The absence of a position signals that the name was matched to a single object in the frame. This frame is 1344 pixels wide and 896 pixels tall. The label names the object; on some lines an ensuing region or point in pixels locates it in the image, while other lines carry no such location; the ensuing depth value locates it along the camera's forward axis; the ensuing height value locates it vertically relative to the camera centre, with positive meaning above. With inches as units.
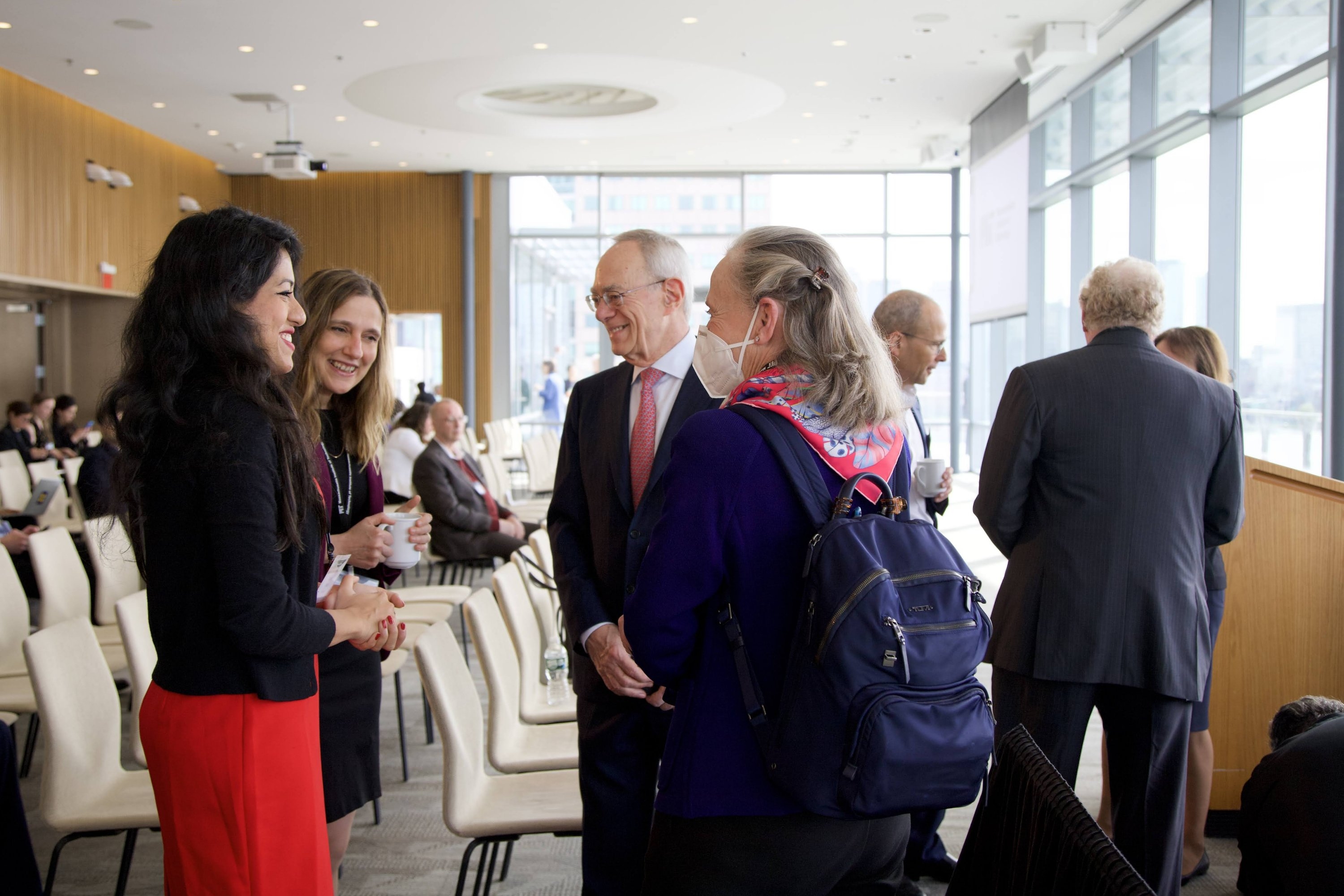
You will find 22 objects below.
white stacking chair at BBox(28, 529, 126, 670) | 163.6 -28.4
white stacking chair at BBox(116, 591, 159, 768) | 112.3 -26.3
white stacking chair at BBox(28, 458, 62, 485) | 318.3 -18.5
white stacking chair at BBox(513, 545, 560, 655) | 153.2 -29.0
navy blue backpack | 51.4 -13.7
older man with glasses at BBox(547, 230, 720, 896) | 85.7 -7.7
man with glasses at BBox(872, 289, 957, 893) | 122.7 +5.8
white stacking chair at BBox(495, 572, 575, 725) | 129.3 -30.7
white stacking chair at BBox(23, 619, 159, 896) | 100.3 -34.5
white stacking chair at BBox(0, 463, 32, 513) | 299.9 -22.7
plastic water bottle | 139.5 -37.2
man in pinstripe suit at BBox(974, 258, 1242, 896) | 96.2 -12.0
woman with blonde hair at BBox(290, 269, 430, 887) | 87.7 -5.1
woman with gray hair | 56.4 -11.4
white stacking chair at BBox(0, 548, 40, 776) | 151.7 -32.6
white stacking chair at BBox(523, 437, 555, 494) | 409.7 -22.6
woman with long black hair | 60.3 -7.8
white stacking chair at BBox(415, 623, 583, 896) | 98.6 -38.9
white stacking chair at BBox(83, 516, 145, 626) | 180.9 -29.3
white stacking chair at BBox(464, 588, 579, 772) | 114.7 -36.0
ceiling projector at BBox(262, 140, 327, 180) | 486.6 +118.9
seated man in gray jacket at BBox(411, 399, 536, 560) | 242.2 -21.9
